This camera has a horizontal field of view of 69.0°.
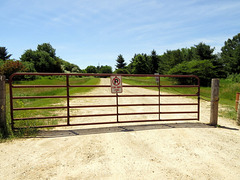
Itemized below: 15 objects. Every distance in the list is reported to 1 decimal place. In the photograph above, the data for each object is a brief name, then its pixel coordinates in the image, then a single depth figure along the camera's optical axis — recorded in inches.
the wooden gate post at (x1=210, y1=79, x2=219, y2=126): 250.5
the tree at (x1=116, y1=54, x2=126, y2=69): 4463.6
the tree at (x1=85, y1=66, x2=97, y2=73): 5944.9
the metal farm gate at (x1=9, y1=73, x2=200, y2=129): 231.8
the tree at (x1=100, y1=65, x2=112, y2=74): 5625.0
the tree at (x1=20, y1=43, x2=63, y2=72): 2773.1
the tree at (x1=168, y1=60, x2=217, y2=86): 1106.7
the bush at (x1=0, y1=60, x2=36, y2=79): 1539.2
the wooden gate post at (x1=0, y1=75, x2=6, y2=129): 204.7
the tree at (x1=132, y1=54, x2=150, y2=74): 2982.3
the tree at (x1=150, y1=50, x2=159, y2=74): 3225.9
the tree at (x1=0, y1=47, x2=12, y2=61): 3073.6
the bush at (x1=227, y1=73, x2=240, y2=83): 1393.2
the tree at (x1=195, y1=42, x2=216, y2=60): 1403.8
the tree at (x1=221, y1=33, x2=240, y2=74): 1599.4
